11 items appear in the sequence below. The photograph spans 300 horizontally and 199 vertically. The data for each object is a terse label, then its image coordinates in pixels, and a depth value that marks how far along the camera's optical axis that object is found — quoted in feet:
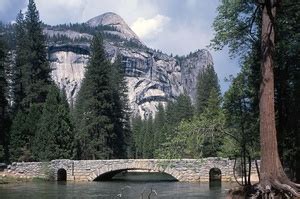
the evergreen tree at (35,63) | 179.11
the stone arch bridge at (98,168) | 140.46
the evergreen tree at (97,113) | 182.80
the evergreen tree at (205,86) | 230.07
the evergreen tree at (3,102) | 164.29
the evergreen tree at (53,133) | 155.84
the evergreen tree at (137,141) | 321.52
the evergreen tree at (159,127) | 267.72
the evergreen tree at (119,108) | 199.05
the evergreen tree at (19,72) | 183.42
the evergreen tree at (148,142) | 300.20
